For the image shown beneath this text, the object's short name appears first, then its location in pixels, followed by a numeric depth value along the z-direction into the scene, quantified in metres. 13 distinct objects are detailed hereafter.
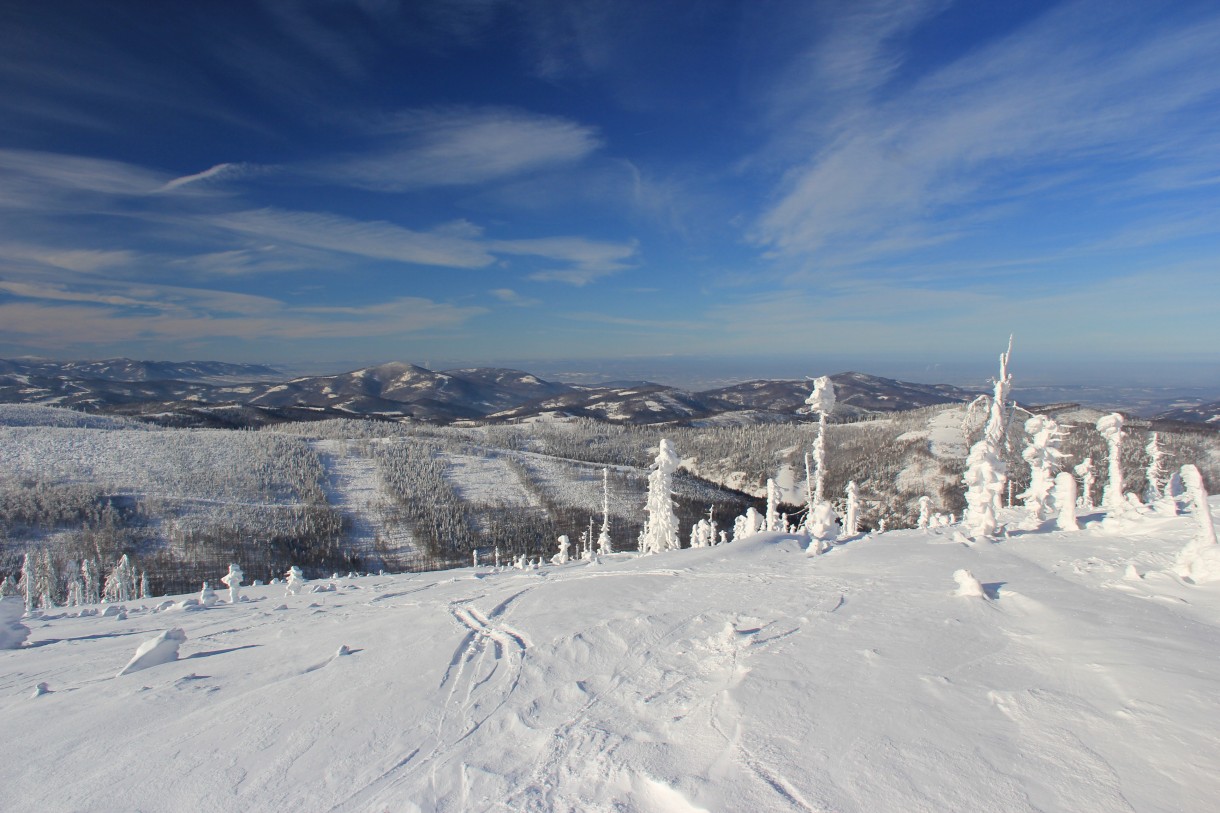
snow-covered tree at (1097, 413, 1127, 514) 36.06
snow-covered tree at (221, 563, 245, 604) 28.54
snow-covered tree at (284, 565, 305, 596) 29.70
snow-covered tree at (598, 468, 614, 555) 67.94
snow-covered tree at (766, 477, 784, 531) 54.58
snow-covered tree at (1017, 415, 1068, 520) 32.94
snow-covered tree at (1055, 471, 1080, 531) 24.97
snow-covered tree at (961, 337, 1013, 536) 24.11
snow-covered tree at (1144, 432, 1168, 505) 45.97
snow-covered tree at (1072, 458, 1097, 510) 42.41
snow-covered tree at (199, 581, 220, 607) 25.98
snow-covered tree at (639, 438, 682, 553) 49.84
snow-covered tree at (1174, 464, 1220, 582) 13.73
